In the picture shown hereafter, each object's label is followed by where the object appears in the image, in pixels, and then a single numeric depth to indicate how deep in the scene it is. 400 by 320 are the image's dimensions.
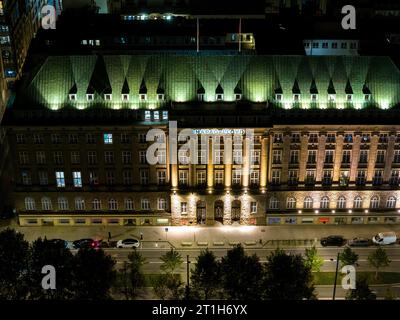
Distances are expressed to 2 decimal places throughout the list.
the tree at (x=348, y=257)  133.75
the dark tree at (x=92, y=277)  119.69
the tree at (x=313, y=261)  131.62
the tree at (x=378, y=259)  133.88
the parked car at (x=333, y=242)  148.88
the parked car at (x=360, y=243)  148.38
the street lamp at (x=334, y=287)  126.88
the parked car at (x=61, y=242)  130.74
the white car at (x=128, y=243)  147.75
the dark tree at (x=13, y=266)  121.50
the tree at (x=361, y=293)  118.69
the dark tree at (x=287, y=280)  117.69
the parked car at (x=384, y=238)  148.88
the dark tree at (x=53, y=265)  120.25
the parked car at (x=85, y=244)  146.88
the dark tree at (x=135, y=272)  127.41
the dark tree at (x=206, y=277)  121.31
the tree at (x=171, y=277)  123.62
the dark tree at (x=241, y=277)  118.00
